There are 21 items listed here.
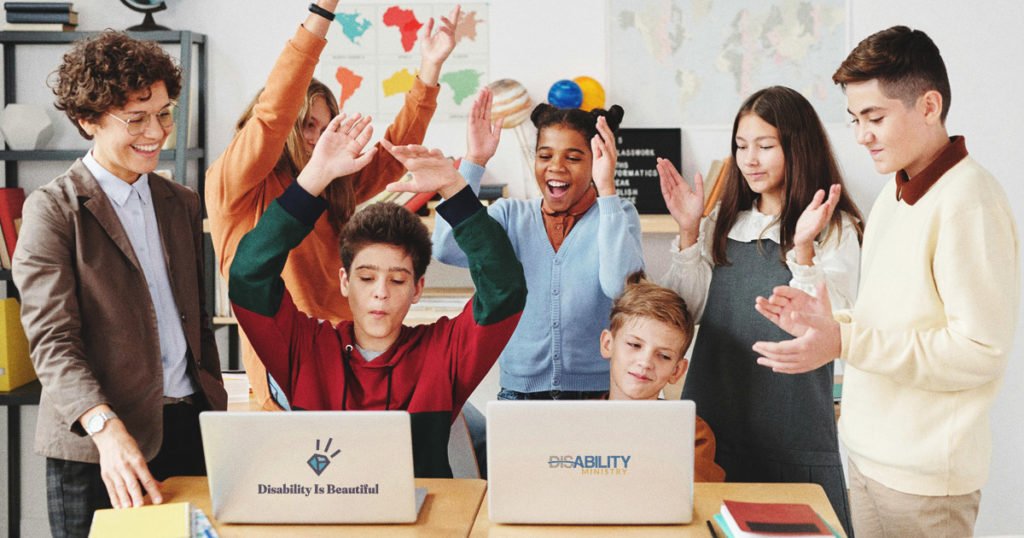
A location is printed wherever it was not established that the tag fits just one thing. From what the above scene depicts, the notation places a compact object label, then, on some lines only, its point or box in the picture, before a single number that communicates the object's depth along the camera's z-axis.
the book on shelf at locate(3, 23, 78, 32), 3.39
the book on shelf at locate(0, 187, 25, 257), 3.36
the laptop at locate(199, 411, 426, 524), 1.51
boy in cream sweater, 1.62
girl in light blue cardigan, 2.21
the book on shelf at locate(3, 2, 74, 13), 3.38
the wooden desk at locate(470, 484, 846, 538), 1.54
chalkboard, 3.42
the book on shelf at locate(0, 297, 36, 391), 3.23
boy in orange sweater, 2.02
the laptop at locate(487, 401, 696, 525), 1.48
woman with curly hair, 1.67
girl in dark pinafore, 2.03
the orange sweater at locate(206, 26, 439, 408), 2.11
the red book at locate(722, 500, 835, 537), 1.45
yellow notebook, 1.46
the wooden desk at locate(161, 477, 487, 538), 1.57
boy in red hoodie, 1.84
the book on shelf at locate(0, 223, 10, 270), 3.39
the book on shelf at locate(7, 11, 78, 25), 3.39
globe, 3.39
